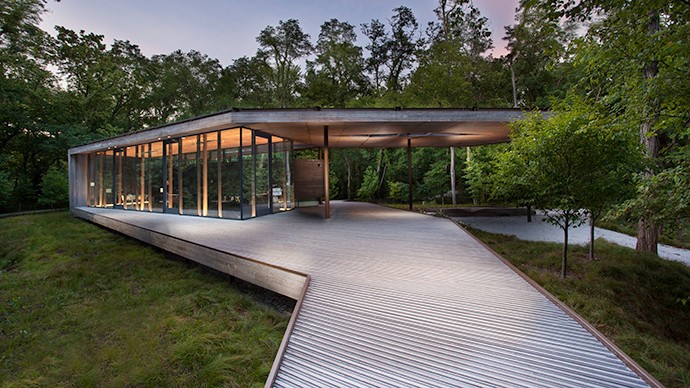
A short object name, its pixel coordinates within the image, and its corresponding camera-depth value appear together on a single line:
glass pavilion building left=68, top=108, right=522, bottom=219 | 8.18
